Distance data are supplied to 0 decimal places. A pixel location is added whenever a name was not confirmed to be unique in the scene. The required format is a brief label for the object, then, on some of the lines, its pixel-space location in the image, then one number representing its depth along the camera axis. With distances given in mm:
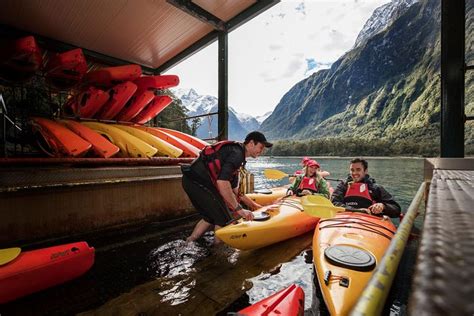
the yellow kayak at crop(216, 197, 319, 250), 3217
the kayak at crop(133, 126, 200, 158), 5975
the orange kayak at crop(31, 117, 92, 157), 4020
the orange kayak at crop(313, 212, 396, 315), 2066
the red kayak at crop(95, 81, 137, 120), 6105
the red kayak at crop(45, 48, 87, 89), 5499
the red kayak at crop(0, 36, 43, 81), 4848
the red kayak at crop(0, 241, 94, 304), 2160
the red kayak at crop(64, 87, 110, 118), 5941
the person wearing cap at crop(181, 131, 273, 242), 3256
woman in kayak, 5684
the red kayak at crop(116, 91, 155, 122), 6723
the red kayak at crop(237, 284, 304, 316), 1730
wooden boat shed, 3404
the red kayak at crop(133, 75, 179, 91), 6664
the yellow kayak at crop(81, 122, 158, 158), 4969
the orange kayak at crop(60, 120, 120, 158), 4402
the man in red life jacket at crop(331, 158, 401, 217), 4250
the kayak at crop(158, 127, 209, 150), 6734
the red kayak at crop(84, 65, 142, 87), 6129
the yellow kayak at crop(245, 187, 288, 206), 6656
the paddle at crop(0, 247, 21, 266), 2211
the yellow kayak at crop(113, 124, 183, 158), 5477
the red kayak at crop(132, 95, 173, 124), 7320
